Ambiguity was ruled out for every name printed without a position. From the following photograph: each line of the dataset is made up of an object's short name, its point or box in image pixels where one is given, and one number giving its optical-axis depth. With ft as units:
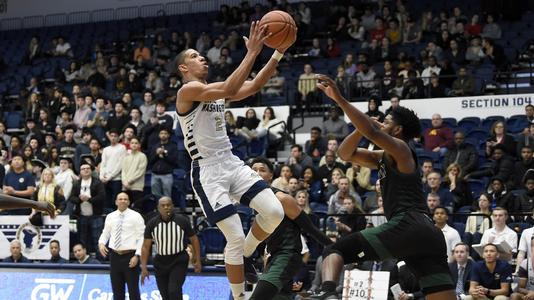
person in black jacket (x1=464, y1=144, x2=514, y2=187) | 46.42
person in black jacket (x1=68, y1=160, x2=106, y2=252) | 49.55
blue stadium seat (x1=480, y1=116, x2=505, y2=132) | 54.72
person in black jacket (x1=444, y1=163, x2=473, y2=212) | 45.09
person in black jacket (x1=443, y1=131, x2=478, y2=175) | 48.70
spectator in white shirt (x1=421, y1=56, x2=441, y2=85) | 60.44
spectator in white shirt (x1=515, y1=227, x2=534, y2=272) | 37.50
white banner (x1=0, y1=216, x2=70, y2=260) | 48.73
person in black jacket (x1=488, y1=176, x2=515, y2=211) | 43.04
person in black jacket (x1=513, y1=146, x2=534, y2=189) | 46.39
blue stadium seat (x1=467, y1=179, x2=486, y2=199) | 47.65
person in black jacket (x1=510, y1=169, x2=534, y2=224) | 42.09
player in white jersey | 24.99
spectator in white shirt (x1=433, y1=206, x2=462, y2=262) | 38.78
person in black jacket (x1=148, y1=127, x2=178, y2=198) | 52.60
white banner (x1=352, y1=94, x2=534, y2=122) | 57.36
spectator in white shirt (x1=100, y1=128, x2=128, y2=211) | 52.90
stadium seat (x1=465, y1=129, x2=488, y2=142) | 53.78
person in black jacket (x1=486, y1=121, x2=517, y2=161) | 48.29
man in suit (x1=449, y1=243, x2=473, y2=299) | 37.47
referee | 38.45
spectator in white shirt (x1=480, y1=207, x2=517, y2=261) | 38.83
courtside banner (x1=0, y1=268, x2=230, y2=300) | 43.01
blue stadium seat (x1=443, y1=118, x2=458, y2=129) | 56.24
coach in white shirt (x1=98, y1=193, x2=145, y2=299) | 40.70
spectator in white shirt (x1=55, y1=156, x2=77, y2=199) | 52.29
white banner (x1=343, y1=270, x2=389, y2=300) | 34.45
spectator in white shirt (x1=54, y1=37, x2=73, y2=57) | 86.17
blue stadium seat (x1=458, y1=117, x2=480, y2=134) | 56.18
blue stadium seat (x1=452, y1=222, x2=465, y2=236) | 42.05
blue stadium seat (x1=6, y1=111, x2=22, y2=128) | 73.72
